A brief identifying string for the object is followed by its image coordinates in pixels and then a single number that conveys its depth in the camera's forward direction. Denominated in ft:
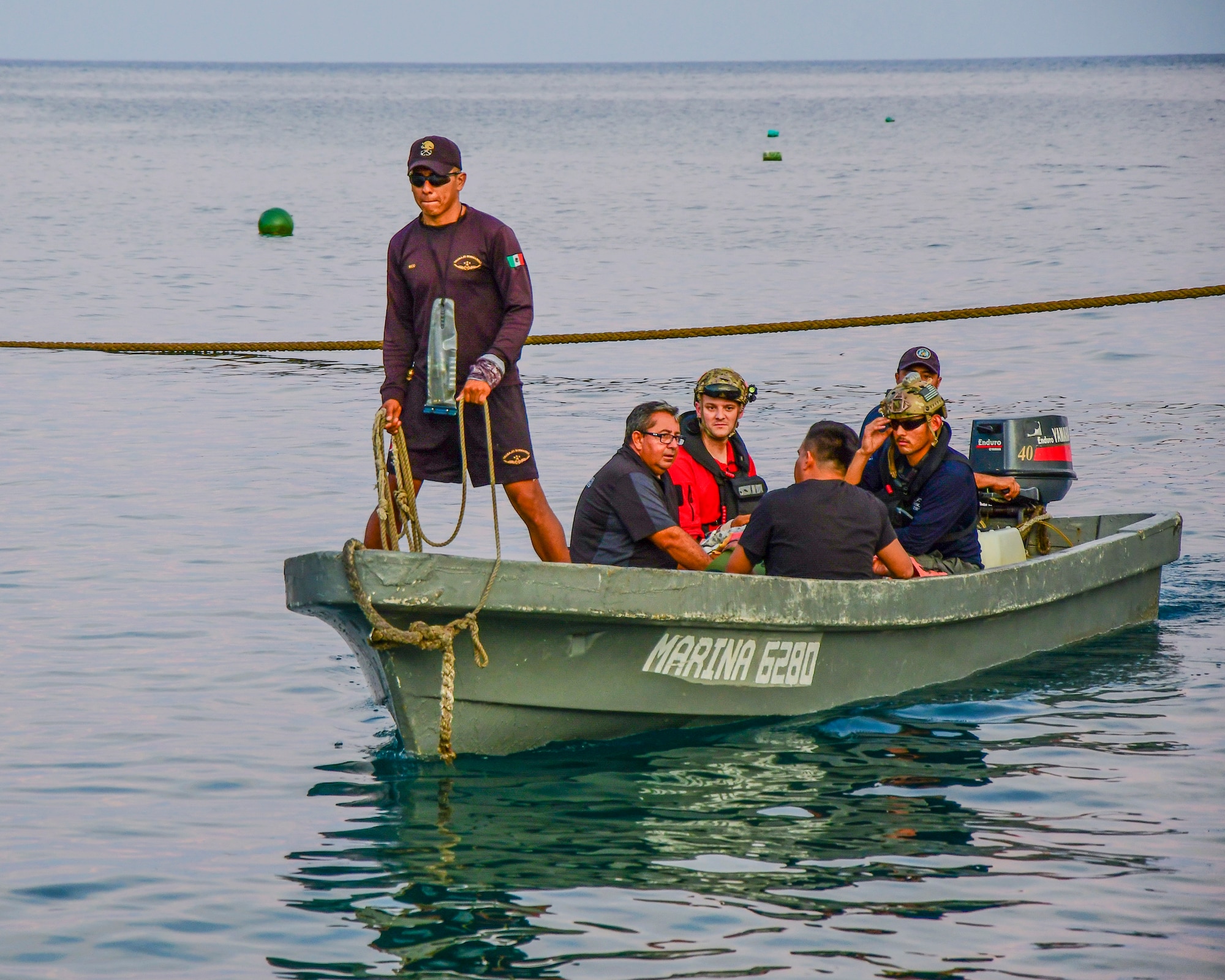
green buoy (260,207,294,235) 234.51
